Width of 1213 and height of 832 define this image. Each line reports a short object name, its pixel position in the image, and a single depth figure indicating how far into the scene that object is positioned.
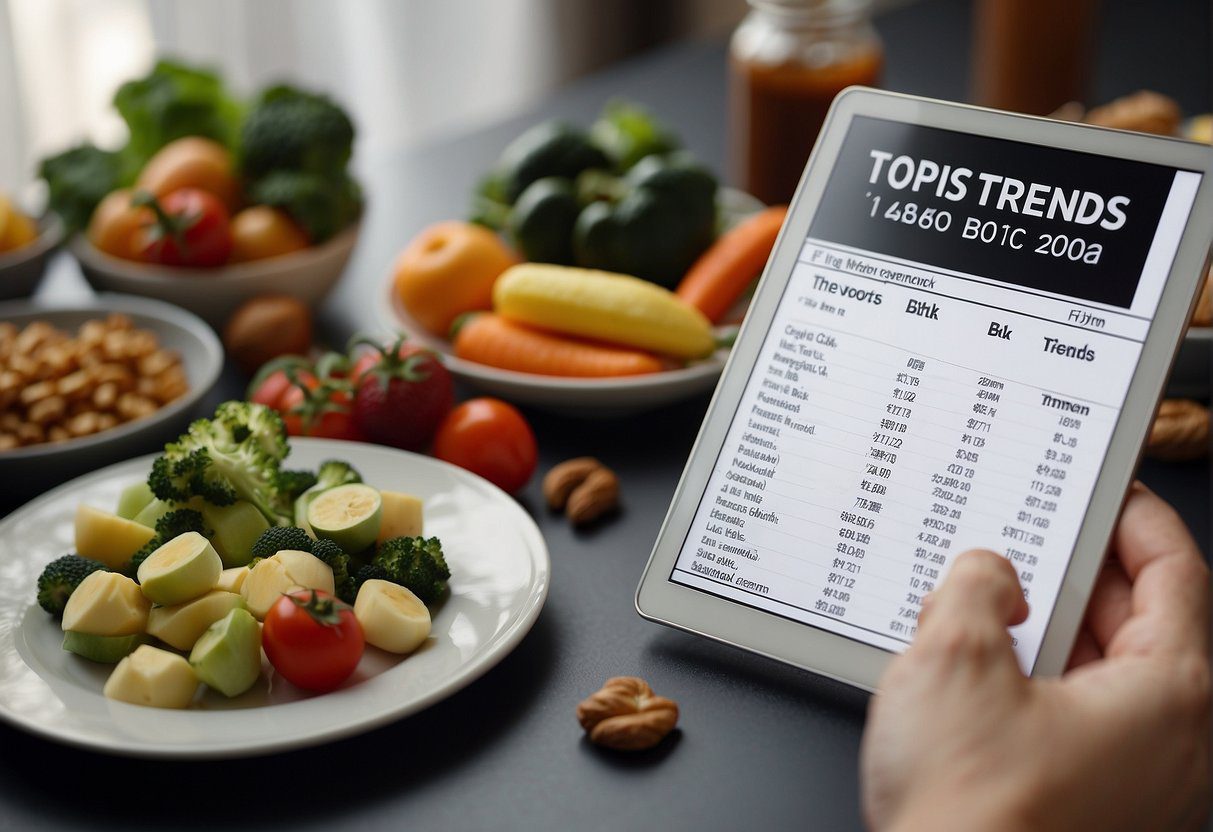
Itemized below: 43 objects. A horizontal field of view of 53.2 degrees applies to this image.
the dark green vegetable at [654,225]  1.36
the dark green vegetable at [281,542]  0.88
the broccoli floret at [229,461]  0.92
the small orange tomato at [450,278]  1.33
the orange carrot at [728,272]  1.34
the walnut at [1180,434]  1.10
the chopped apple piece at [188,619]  0.82
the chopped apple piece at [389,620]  0.83
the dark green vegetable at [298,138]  1.47
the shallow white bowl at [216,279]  1.40
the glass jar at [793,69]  1.51
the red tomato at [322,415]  1.15
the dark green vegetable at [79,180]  1.50
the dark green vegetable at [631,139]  1.60
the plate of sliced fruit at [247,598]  0.78
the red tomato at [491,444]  1.11
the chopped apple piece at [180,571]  0.82
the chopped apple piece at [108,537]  0.92
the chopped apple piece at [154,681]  0.79
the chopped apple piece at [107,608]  0.82
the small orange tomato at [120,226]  1.43
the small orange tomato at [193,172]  1.45
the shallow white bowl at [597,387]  1.17
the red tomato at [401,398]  1.13
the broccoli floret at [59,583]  0.88
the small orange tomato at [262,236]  1.44
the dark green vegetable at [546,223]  1.40
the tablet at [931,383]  0.78
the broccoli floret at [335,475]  0.99
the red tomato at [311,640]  0.79
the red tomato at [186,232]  1.39
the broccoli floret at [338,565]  0.88
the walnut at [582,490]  1.08
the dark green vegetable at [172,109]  1.57
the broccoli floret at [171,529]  0.90
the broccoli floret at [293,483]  0.98
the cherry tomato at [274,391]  1.19
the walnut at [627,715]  0.79
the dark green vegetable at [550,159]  1.51
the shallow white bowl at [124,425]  1.09
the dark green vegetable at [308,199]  1.45
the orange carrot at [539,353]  1.21
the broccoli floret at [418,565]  0.89
